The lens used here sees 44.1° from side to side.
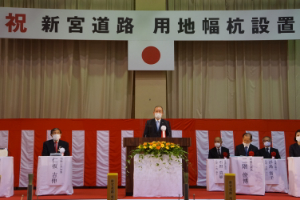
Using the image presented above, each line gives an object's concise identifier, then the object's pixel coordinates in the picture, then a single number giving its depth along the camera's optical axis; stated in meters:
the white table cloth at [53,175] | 5.97
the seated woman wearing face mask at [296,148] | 6.45
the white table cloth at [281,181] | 6.54
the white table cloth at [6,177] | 5.89
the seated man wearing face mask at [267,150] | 7.09
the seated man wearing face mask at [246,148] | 6.95
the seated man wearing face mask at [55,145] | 6.54
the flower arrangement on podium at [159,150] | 5.36
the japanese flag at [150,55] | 8.16
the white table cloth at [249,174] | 6.03
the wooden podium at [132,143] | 5.59
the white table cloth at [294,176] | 5.84
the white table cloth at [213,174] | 6.86
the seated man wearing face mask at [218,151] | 7.33
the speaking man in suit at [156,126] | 6.09
